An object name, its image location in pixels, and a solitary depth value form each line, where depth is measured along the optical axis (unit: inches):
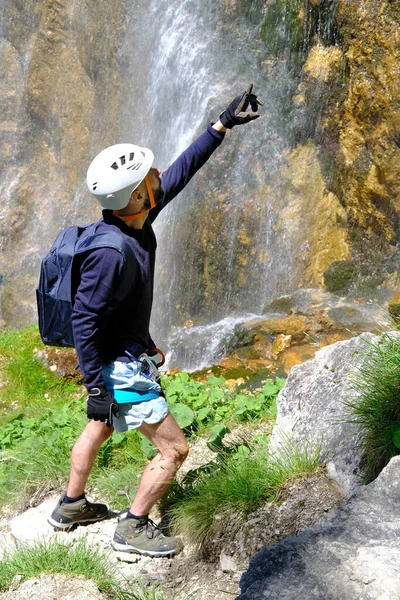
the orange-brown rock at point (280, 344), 331.0
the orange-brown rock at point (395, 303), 298.0
